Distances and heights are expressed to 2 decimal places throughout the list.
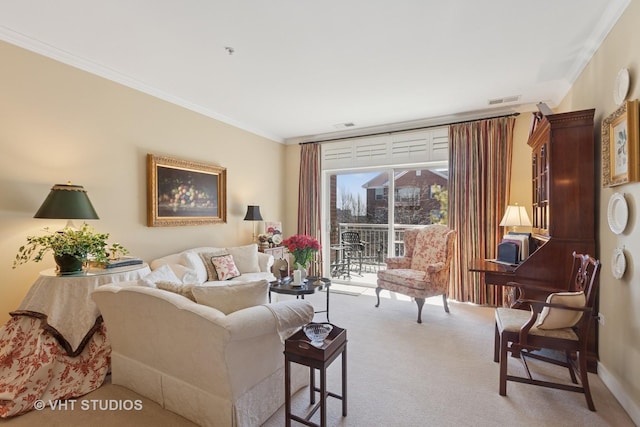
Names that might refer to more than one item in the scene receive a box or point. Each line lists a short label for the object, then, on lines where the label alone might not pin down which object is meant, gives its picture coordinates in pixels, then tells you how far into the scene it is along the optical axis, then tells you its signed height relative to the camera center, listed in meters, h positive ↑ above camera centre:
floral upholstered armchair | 3.52 -0.73
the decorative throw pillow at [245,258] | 4.09 -0.66
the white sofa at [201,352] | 1.60 -0.87
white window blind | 4.48 +1.10
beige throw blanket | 1.77 -0.66
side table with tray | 1.58 -0.82
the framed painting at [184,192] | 3.44 +0.28
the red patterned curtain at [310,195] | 5.45 +0.35
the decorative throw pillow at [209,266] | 3.69 -0.69
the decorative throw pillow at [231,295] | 1.77 -0.52
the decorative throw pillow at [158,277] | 2.06 -0.51
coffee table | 3.02 -0.81
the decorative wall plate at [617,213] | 1.96 +0.00
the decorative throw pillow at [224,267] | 3.70 -0.71
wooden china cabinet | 2.44 +0.10
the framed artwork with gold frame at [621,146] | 1.81 +0.47
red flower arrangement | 3.18 -0.39
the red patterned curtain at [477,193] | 3.98 +0.29
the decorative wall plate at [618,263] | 1.96 -0.36
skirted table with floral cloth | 2.00 -0.99
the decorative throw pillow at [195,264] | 3.45 -0.64
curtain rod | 3.98 +1.37
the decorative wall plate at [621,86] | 1.94 +0.90
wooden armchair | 1.94 -0.84
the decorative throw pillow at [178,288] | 1.86 -0.51
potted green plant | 2.31 -0.30
